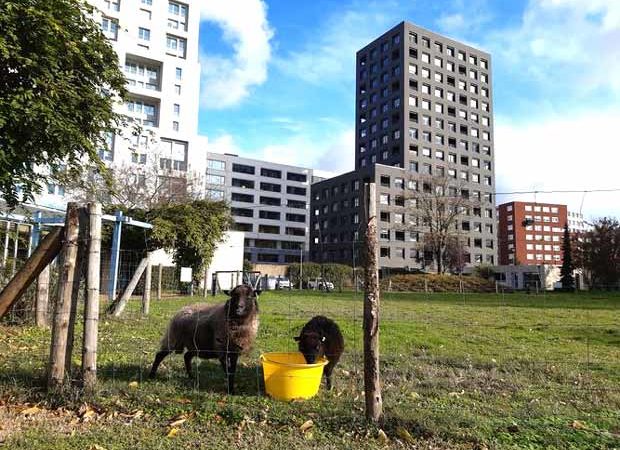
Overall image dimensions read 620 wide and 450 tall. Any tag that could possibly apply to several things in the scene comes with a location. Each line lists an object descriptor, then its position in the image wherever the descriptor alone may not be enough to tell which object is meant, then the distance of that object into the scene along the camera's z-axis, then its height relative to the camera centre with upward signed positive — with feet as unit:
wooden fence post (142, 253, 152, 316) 46.80 -2.36
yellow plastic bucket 19.29 -4.31
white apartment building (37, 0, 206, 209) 227.61 +98.28
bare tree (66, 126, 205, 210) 130.72 +24.03
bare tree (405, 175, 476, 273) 206.49 +25.35
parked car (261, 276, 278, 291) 125.40 -2.98
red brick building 392.88 +33.95
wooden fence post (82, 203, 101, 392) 20.01 -1.46
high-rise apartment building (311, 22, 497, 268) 282.36 +87.41
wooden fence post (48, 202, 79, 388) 20.13 -1.54
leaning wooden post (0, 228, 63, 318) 20.93 -0.14
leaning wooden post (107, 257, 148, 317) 46.24 -3.13
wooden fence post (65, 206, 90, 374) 20.94 +0.05
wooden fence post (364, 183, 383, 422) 16.78 -2.19
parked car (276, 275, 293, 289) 124.35 -3.16
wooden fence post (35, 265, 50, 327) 36.70 -2.71
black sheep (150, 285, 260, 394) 21.61 -2.88
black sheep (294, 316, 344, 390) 21.88 -3.26
